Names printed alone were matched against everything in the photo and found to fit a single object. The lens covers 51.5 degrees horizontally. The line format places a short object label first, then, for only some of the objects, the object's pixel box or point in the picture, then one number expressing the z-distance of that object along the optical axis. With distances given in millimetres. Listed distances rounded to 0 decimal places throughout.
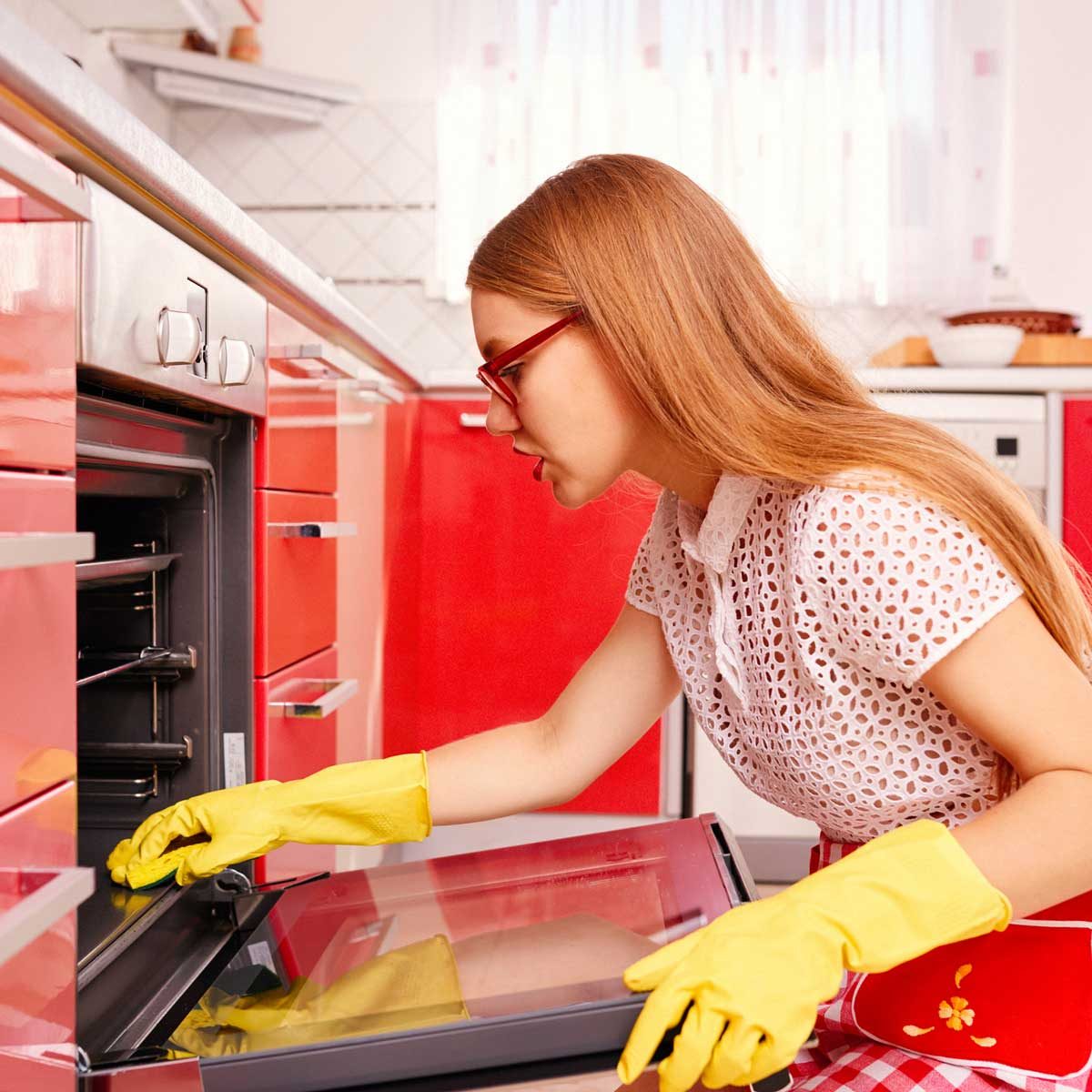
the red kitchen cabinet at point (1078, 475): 2125
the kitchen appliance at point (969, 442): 2135
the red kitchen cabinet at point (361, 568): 1617
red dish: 2264
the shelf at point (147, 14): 2350
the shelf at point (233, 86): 2654
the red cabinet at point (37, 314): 597
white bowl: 2168
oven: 837
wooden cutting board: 2203
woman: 703
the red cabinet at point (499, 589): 2166
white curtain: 2816
